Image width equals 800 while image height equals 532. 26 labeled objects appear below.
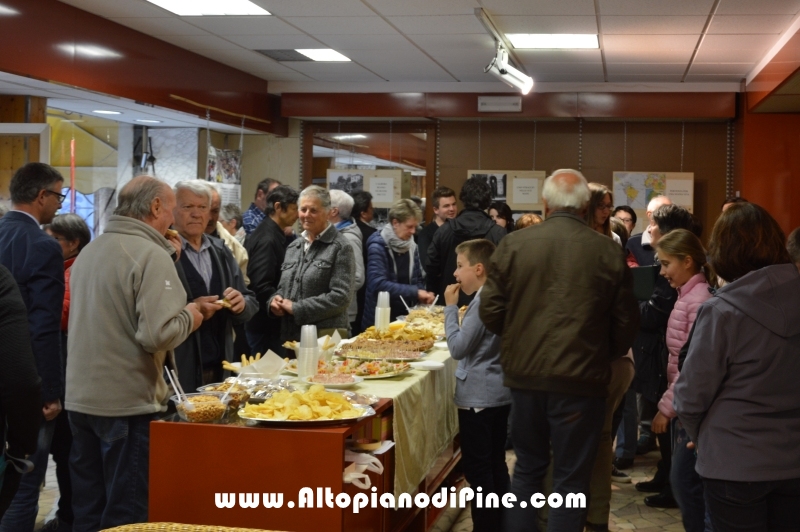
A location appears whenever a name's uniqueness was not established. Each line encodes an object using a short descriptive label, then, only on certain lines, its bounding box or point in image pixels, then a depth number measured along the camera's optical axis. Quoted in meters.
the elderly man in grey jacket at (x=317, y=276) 4.79
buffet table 2.91
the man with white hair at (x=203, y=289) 4.00
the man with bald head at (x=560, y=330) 3.36
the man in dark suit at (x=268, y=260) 5.24
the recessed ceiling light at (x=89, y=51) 6.50
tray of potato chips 2.96
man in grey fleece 3.19
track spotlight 7.11
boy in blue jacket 3.92
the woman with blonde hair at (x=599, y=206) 4.34
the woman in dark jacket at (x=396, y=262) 6.03
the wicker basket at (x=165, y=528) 2.02
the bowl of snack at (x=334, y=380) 3.56
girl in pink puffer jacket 4.00
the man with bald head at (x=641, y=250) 6.10
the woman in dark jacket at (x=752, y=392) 2.66
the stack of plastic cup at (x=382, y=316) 5.00
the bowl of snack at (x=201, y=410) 3.02
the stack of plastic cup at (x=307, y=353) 3.71
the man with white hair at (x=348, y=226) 6.18
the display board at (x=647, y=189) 9.66
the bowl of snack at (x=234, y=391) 3.20
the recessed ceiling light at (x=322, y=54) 8.09
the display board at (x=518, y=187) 10.04
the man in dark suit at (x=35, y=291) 3.83
